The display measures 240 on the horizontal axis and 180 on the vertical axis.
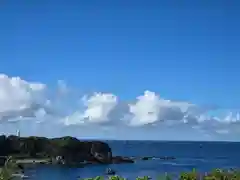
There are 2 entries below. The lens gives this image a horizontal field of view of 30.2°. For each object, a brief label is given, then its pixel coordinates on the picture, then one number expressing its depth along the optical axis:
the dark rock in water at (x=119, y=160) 180.91
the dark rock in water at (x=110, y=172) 136.39
